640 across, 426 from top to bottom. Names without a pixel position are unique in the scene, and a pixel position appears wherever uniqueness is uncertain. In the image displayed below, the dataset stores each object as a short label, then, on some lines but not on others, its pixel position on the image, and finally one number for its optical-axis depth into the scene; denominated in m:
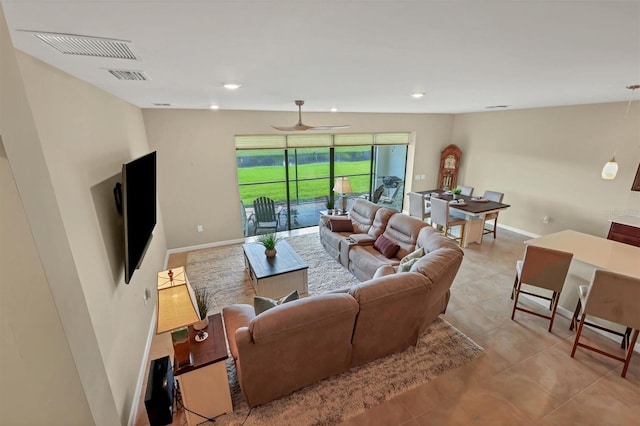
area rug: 2.16
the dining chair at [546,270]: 2.88
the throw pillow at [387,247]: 3.87
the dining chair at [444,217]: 5.08
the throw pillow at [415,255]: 3.17
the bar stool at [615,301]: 2.32
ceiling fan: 3.55
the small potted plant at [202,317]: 2.25
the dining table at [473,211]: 5.03
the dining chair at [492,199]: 5.48
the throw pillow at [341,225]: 4.83
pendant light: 3.28
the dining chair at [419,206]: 5.61
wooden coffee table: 3.53
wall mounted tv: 2.08
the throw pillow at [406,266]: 2.94
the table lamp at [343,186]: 5.46
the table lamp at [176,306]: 1.74
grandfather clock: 6.98
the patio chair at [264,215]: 5.81
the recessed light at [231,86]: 2.34
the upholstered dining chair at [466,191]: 6.07
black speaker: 1.98
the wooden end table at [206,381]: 1.98
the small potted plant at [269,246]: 3.88
